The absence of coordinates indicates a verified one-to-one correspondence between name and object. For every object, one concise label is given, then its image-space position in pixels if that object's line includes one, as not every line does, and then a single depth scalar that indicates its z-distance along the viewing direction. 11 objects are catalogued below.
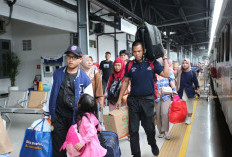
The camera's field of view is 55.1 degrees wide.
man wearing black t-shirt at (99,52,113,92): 7.74
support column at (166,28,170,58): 20.34
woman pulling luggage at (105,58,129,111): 4.43
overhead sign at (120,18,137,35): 8.80
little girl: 2.42
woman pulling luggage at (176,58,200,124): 5.62
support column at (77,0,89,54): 6.65
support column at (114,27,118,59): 14.66
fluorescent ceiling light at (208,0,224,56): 6.32
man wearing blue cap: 2.73
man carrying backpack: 3.41
